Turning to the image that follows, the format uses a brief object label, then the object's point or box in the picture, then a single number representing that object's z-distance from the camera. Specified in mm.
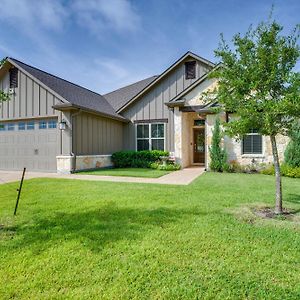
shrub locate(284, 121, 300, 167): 12016
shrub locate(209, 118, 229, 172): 13570
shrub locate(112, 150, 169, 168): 16125
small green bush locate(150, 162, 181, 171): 14798
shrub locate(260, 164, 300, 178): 11562
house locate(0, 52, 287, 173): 13547
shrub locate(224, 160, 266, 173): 13375
